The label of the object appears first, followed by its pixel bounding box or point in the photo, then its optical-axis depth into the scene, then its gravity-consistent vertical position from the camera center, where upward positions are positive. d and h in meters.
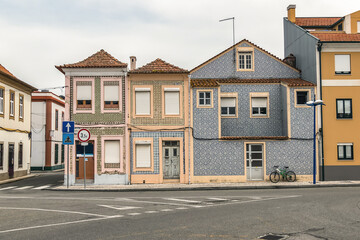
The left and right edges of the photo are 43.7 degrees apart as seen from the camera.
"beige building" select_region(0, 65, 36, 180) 31.23 +1.45
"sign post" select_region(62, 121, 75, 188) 23.59 +0.69
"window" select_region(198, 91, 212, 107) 26.83 +2.78
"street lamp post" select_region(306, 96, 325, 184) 23.76 +2.18
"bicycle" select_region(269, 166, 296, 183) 26.09 -1.78
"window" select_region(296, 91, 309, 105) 27.28 +2.87
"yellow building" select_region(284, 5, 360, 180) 27.22 +2.52
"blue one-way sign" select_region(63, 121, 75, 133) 23.59 +1.00
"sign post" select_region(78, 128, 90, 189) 23.47 +0.52
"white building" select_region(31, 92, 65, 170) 45.72 +1.45
